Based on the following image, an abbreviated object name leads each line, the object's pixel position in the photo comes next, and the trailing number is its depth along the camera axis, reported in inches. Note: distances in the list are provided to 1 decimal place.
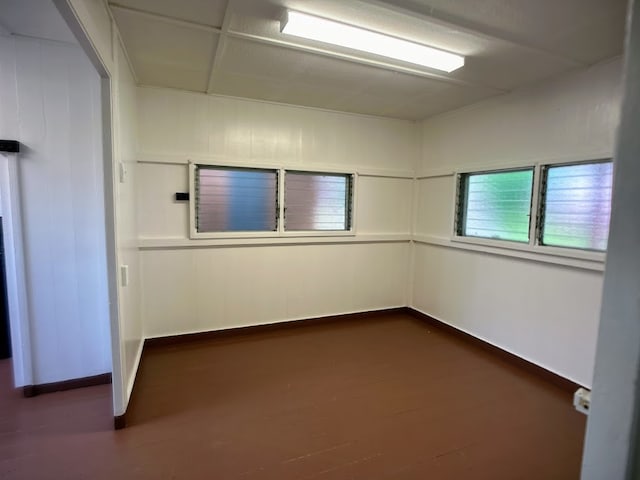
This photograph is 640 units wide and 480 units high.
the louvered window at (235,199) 140.7
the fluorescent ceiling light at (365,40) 81.4
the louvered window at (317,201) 155.1
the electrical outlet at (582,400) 30.3
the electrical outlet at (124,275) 88.4
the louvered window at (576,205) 101.7
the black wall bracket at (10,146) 90.8
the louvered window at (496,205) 126.0
